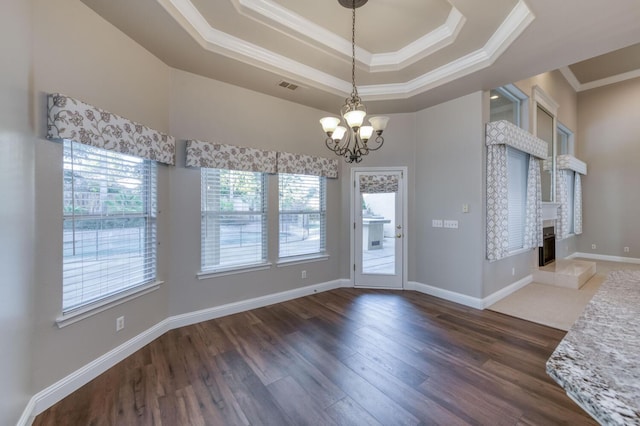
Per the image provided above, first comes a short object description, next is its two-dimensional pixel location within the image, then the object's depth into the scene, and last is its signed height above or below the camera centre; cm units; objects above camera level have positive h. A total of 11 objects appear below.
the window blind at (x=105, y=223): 224 -11
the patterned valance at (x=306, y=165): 401 +72
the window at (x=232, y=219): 349 -10
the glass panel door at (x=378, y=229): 474 -31
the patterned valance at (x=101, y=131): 204 +69
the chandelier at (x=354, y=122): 249 +85
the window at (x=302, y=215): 419 -5
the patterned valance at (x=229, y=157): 323 +69
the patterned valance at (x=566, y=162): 606 +109
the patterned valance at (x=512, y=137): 380 +109
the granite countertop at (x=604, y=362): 59 -40
